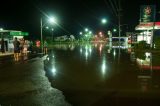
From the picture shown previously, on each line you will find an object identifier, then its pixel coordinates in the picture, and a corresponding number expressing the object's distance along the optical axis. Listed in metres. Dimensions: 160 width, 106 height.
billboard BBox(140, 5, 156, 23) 17.34
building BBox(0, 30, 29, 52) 17.09
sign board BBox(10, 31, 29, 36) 17.70
